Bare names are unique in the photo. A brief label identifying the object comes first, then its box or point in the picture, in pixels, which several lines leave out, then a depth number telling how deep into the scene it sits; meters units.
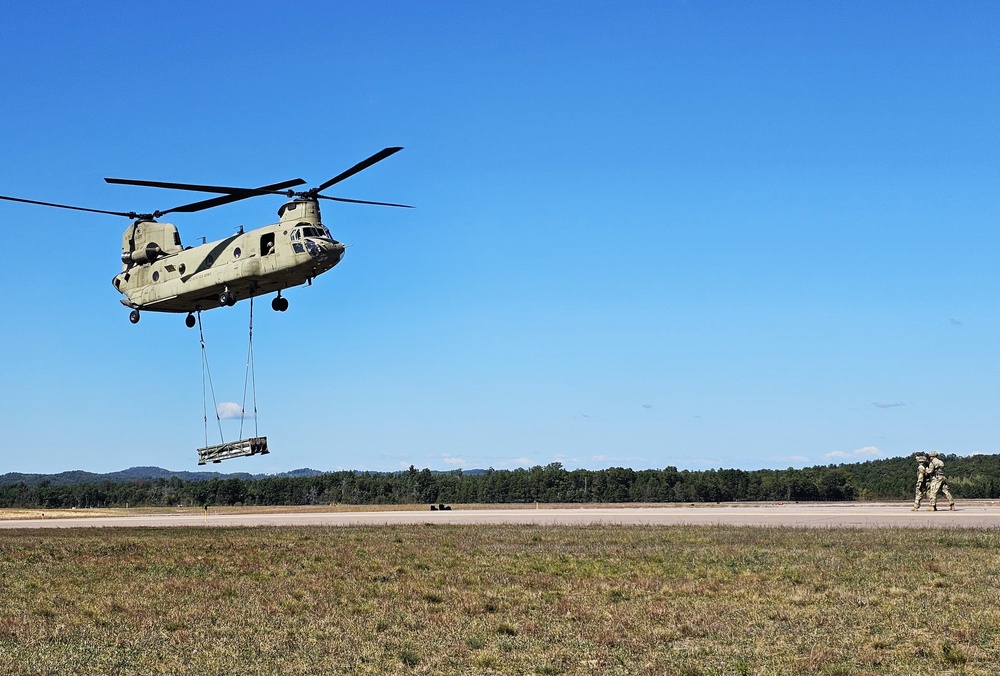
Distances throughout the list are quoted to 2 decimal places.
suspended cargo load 39.75
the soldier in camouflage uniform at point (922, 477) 46.64
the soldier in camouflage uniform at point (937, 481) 46.50
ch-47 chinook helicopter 35.31
